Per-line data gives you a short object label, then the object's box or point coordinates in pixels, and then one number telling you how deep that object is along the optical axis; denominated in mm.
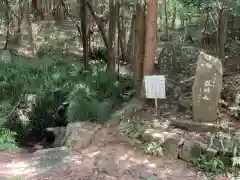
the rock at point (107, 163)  3870
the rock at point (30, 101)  6320
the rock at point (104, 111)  5242
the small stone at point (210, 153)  4026
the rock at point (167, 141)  4218
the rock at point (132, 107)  5081
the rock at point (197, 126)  4430
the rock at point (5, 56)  8864
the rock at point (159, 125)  4606
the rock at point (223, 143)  4034
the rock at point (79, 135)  4547
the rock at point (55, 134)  5304
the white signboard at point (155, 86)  4724
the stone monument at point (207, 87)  4363
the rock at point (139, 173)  3800
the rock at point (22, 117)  6142
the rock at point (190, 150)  4090
